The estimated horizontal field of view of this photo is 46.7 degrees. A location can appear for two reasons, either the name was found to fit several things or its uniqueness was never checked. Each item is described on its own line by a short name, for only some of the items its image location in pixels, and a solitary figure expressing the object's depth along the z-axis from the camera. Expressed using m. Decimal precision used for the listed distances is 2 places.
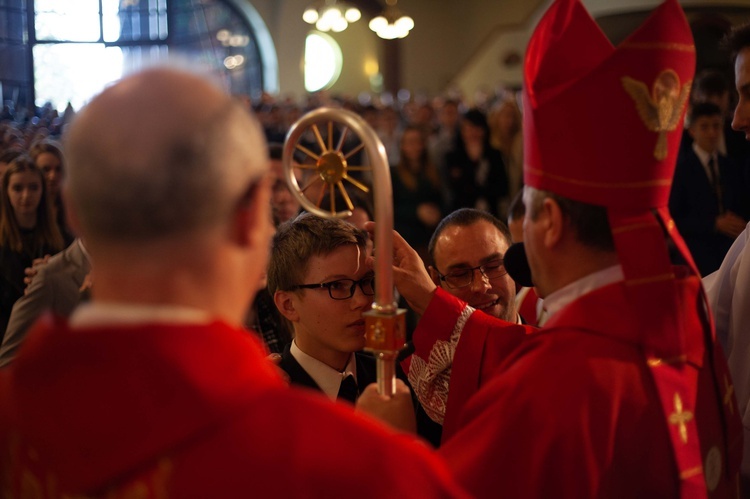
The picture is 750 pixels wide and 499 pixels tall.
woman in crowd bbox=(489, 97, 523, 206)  7.81
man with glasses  2.22
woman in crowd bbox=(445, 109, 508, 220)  7.79
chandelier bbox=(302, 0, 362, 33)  13.80
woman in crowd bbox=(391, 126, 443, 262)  7.06
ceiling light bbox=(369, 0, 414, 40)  11.58
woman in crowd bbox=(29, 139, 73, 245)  5.45
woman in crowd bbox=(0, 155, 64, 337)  4.84
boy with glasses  2.47
